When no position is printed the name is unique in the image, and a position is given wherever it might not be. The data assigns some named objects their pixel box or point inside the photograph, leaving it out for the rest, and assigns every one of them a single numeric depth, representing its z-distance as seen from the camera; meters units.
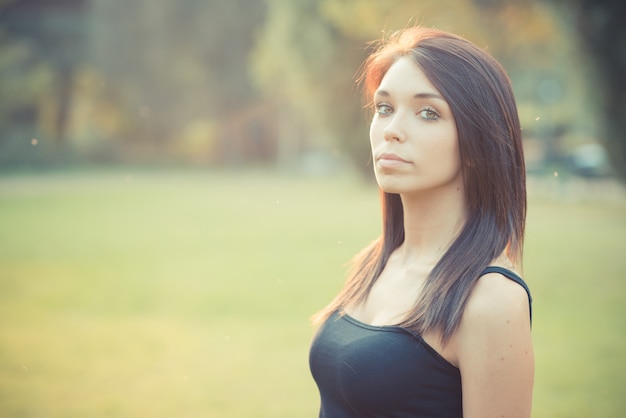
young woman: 1.60
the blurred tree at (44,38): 38.78
